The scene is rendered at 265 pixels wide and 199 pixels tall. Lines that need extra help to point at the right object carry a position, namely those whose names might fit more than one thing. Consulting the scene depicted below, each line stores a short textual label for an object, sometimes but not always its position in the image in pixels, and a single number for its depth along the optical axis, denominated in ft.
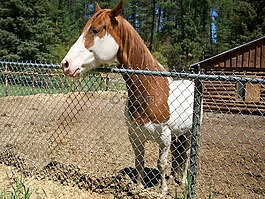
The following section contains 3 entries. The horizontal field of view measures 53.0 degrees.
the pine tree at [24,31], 67.31
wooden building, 32.83
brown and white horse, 7.80
